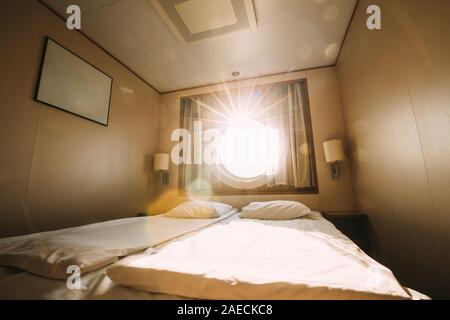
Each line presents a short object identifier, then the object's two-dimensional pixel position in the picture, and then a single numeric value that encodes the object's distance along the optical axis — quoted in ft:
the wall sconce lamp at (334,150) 7.80
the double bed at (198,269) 1.79
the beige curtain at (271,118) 8.91
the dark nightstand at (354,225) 6.83
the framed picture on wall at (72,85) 5.93
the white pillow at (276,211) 6.44
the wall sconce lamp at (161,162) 10.02
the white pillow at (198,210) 6.84
